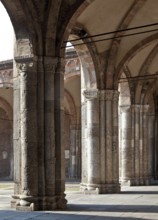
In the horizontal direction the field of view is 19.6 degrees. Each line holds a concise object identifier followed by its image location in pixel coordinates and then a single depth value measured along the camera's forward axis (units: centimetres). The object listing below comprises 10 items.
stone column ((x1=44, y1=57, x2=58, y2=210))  1037
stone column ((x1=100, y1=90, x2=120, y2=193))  1471
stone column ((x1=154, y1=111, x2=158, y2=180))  2530
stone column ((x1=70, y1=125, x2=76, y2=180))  2594
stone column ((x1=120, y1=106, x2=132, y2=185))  1858
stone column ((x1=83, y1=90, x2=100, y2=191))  1463
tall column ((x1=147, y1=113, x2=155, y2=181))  2538
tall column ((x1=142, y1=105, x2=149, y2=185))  1936
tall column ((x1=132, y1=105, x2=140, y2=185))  1892
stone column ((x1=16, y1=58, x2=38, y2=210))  1016
